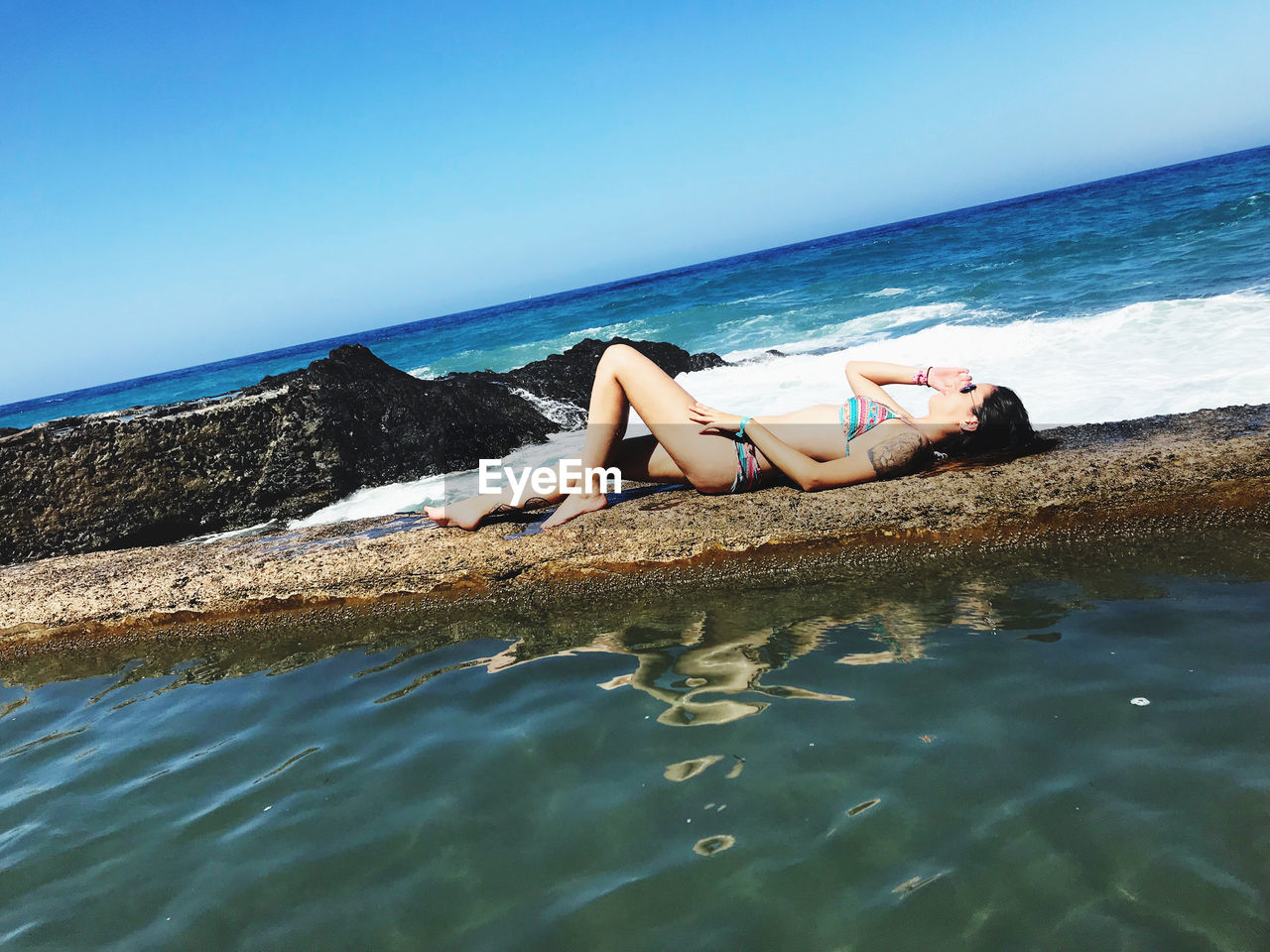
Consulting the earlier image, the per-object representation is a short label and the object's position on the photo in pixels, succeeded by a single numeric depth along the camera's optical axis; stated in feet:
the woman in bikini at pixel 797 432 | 12.58
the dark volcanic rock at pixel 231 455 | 19.67
